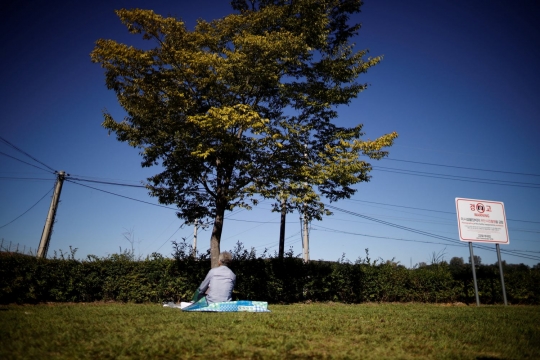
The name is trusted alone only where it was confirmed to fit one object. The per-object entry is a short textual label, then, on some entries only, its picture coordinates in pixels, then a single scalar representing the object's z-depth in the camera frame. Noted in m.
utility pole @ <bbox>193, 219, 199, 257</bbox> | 42.97
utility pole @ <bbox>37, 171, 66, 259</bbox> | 16.76
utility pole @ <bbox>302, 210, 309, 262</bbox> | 20.08
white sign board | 12.48
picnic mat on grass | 7.28
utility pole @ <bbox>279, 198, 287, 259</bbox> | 17.61
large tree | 10.64
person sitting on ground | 7.39
